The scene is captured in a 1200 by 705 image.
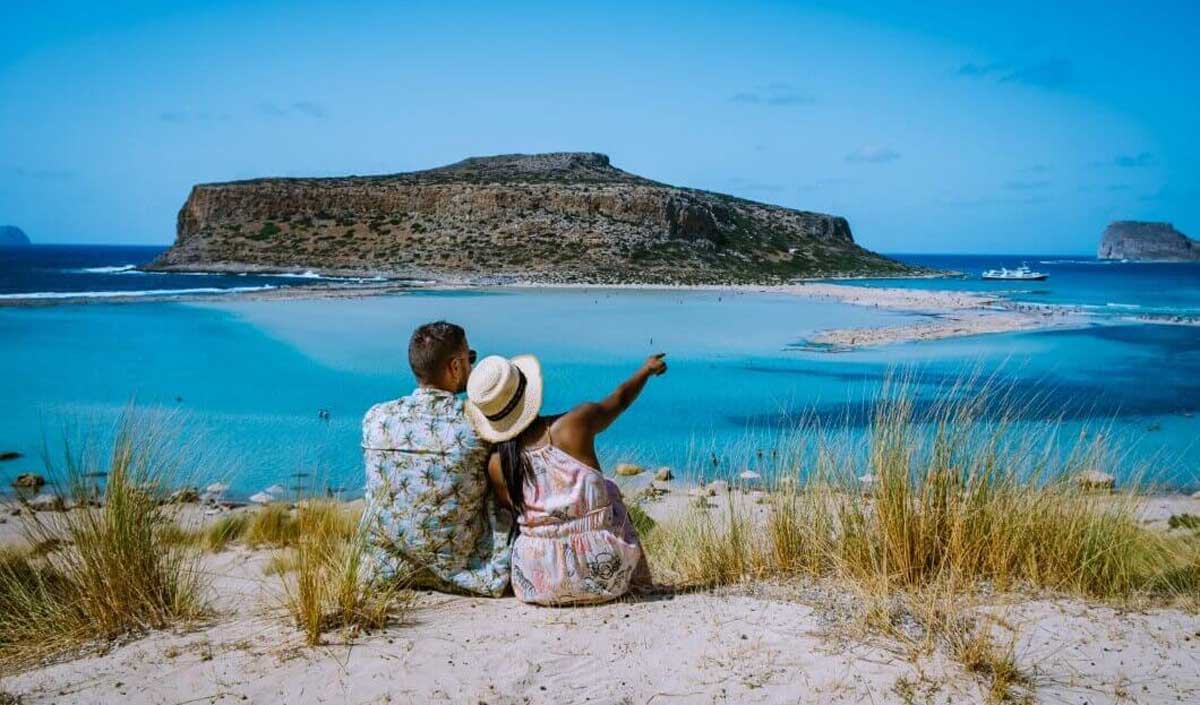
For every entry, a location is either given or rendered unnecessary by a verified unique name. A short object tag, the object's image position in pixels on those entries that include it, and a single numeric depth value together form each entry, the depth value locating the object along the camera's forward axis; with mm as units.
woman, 3773
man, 3934
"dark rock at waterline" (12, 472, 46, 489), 8422
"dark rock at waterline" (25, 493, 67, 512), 7010
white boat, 65625
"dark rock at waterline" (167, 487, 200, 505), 6042
